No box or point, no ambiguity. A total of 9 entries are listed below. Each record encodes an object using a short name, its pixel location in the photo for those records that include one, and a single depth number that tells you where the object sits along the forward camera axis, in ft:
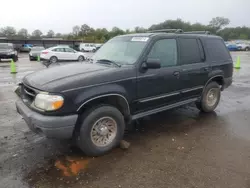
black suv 9.90
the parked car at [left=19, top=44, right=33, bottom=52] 121.19
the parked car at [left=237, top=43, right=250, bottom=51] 135.17
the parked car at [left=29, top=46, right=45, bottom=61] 73.31
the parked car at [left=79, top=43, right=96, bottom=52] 129.80
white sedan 62.62
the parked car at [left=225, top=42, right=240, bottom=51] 134.53
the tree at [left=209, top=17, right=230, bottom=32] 300.40
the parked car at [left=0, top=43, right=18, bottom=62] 65.31
